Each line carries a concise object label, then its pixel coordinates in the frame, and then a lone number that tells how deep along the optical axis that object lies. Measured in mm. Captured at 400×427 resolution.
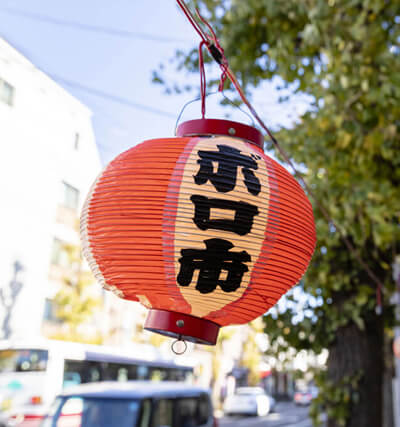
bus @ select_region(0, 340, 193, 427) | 7890
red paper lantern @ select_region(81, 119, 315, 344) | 1298
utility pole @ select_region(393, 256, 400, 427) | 4905
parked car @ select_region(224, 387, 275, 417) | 21484
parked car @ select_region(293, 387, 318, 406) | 31547
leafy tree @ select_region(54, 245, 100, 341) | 12414
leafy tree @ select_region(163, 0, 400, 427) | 3543
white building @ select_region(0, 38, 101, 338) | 4157
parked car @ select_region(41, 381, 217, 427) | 5320
